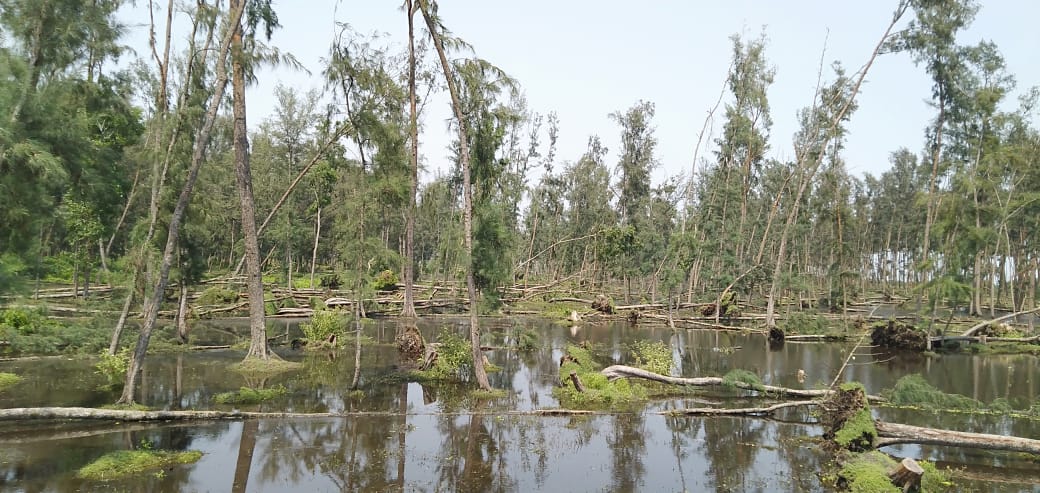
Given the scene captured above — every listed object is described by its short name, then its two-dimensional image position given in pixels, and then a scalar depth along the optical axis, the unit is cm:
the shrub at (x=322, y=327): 2216
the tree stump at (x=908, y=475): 823
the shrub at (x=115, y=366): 1352
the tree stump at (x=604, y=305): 3734
